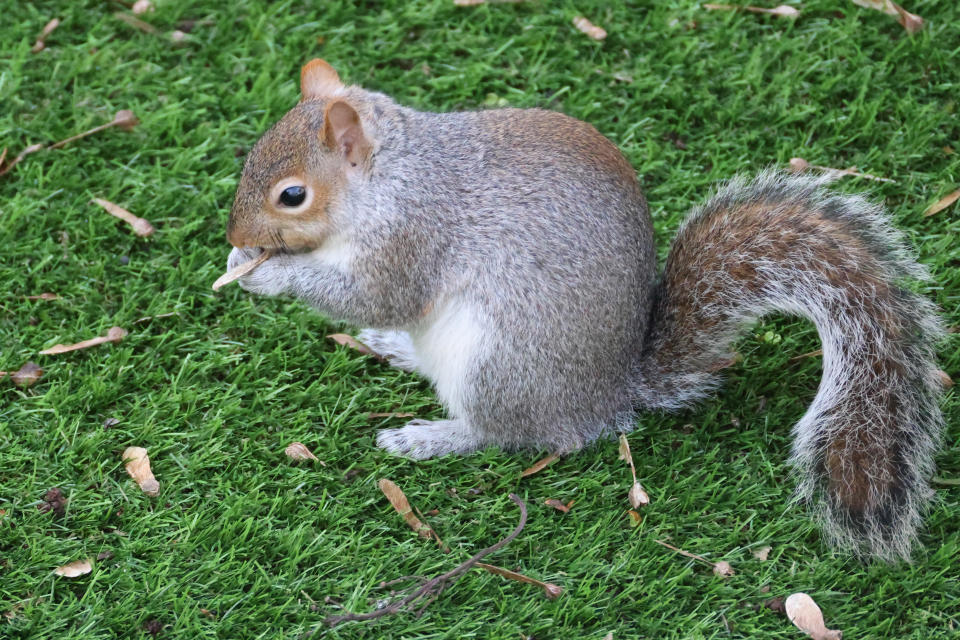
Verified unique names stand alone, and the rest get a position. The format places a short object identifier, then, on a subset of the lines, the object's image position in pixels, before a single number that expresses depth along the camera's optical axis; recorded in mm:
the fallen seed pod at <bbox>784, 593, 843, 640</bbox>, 4758
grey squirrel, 4914
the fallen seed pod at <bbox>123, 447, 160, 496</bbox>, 5207
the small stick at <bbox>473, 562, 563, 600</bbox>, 4879
